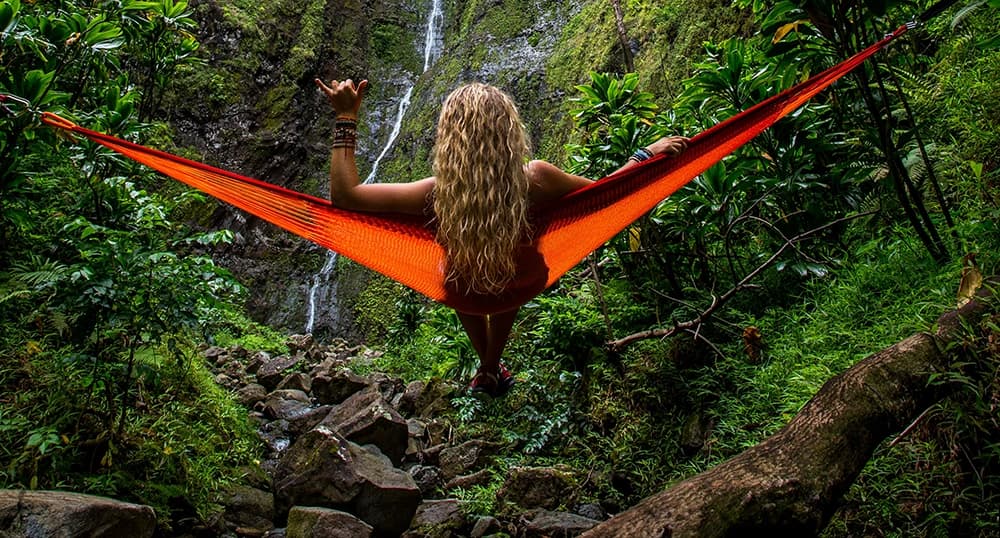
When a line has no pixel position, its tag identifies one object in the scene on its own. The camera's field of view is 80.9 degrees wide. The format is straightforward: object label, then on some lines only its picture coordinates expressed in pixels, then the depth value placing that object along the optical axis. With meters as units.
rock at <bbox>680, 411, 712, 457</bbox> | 1.90
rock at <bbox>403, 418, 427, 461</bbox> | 2.65
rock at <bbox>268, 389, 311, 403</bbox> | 3.61
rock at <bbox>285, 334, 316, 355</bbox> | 5.77
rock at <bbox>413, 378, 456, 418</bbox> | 3.07
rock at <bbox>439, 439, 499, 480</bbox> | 2.43
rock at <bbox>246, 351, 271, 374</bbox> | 4.67
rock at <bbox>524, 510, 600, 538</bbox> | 1.72
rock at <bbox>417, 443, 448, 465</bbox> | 2.59
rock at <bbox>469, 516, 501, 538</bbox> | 1.84
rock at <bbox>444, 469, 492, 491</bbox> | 2.26
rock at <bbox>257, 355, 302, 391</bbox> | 4.08
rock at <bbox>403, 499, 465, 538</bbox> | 1.93
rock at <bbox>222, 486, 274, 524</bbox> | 2.03
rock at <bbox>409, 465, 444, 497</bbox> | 2.35
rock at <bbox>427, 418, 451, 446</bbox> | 2.78
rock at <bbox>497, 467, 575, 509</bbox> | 1.98
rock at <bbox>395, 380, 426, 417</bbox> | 3.32
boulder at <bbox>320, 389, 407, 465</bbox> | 2.48
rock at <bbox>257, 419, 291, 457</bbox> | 2.87
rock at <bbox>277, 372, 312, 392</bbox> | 3.86
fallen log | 1.01
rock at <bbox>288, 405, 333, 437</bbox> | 3.05
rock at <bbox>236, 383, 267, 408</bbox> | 3.50
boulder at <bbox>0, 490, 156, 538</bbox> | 1.35
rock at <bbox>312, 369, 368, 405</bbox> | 3.56
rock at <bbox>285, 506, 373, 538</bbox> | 1.80
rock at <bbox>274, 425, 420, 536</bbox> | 2.03
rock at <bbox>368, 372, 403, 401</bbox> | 3.73
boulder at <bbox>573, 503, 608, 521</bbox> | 1.87
